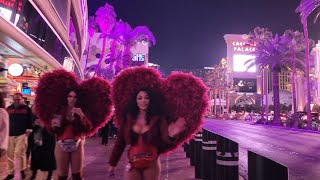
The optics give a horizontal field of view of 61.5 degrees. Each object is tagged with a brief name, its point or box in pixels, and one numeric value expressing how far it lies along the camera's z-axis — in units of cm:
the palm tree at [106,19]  4046
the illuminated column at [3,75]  995
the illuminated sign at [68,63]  2022
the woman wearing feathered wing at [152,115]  294
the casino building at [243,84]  8863
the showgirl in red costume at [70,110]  389
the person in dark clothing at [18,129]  593
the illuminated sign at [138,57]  7275
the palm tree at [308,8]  2591
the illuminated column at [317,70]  4390
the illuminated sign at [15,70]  1212
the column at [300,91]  5391
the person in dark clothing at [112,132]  1479
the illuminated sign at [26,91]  1454
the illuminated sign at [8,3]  930
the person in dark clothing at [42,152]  563
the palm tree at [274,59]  3331
